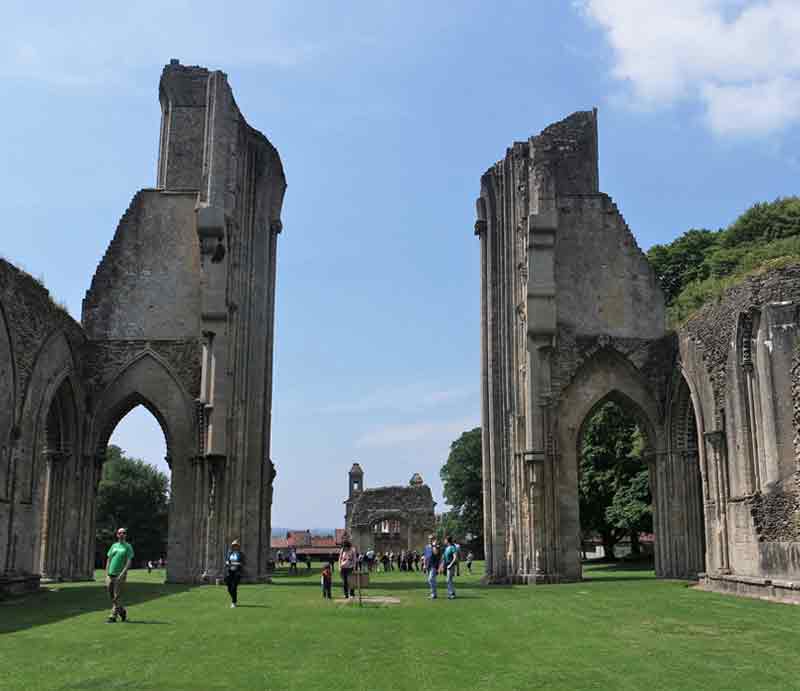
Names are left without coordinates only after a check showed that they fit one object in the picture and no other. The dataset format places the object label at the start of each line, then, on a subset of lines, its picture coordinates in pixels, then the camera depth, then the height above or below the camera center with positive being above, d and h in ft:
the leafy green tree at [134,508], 167.12 +3.21
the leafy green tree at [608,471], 112.68 +6.82
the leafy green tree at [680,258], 134.10 +39.16
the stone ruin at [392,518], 168.45 +1.37
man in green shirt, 40.04 -1.92
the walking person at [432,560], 55.97 -2.19
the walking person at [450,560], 57.47 -2.24
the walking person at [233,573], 49.08 -2.55
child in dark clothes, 55.77 -3.41
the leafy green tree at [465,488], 190.39 +7.92
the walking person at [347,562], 53.52 -2.12
